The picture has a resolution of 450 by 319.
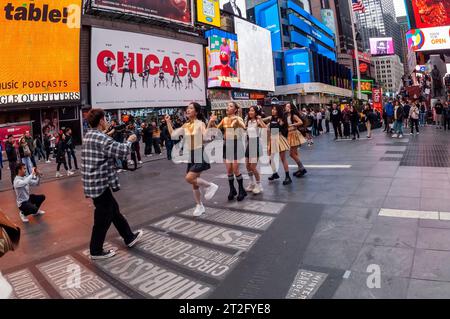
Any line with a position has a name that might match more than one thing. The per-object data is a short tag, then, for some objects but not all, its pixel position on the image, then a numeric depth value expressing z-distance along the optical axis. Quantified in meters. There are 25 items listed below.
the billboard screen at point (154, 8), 27.05
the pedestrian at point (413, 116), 15.67
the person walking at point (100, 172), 3.99
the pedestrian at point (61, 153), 12.39
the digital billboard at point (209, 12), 37.60
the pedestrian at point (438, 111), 18.12
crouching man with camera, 6.38
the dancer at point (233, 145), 6.42
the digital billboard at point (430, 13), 23.03
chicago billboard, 26.56
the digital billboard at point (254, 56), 45.69
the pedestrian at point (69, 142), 12.86
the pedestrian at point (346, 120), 16.80
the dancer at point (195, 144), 5.54
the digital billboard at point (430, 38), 23.02
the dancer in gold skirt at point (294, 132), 7.73
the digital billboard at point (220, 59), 38.53
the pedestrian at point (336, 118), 17.05
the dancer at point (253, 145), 6.77
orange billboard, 19.61
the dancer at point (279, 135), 7.41
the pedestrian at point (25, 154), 12.09
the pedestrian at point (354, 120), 16.22
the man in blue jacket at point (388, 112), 16.97
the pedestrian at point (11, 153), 11.99
